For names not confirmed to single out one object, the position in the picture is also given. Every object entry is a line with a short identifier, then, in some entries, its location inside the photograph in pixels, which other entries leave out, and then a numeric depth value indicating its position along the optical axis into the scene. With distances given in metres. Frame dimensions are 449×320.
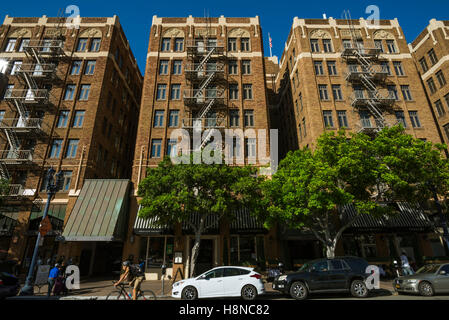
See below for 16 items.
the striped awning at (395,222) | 20.33
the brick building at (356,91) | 22.72
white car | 11.67
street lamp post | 13.34
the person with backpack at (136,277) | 10.05
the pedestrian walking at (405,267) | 15.40
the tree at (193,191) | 16.23
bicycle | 9.95
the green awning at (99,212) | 19.34
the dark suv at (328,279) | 11.55
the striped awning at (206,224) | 20.25
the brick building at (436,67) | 28.67
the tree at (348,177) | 15.74
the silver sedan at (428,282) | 11.48
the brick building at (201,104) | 21.64
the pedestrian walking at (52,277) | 13.01
